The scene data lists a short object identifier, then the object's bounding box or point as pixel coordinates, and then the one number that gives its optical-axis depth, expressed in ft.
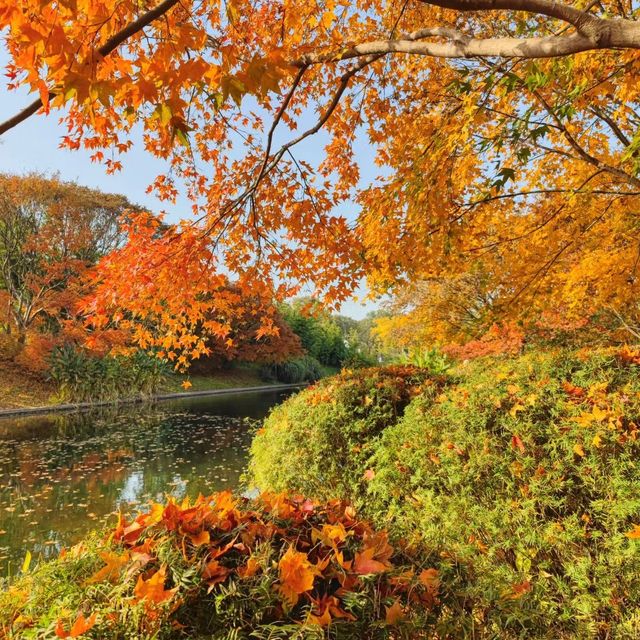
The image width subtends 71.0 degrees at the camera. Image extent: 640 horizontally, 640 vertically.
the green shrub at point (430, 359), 32.58
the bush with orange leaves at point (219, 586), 3.50
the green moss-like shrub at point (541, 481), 8.60
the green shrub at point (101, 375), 64.13
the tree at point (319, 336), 139.13
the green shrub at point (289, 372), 121.70
